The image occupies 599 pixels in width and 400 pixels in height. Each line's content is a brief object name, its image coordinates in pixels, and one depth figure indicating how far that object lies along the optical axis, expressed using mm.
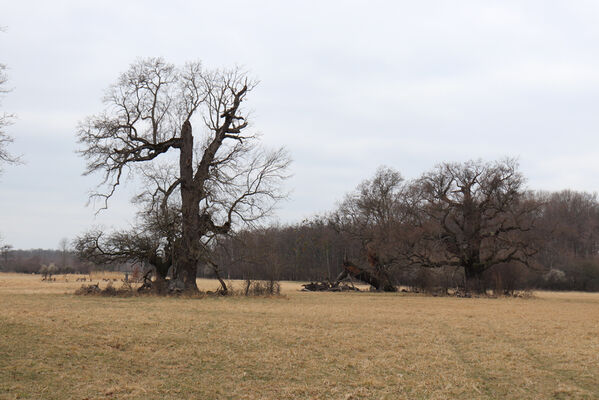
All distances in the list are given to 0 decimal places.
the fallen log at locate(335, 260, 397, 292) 42531
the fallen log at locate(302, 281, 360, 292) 43438
